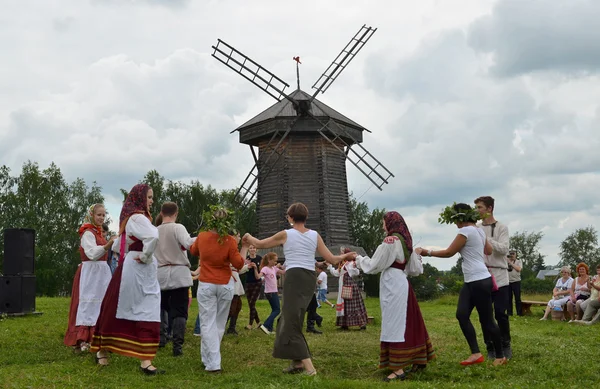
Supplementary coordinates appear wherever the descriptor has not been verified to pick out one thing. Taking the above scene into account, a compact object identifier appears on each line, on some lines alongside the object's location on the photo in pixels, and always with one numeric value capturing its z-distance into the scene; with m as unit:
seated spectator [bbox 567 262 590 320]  14.66
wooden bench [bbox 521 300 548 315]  17.34
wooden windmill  28.30
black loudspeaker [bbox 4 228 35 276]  14.99
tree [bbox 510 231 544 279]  83.81
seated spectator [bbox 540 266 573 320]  15.41
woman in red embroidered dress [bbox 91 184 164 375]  7.00
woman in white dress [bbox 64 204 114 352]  8.40
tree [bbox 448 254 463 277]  104.88
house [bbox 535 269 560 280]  86.25
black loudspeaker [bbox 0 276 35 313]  14.34
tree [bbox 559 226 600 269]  74.56
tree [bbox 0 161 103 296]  43.06
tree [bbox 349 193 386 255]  50.41
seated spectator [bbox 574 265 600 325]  13.77
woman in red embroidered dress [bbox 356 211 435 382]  6.99
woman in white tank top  6.90
